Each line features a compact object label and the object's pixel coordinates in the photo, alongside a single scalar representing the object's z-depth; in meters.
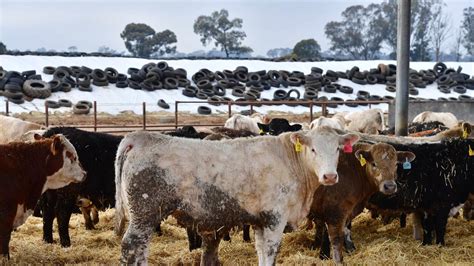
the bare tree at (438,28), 77.06
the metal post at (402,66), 11.67
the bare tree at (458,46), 79.93
